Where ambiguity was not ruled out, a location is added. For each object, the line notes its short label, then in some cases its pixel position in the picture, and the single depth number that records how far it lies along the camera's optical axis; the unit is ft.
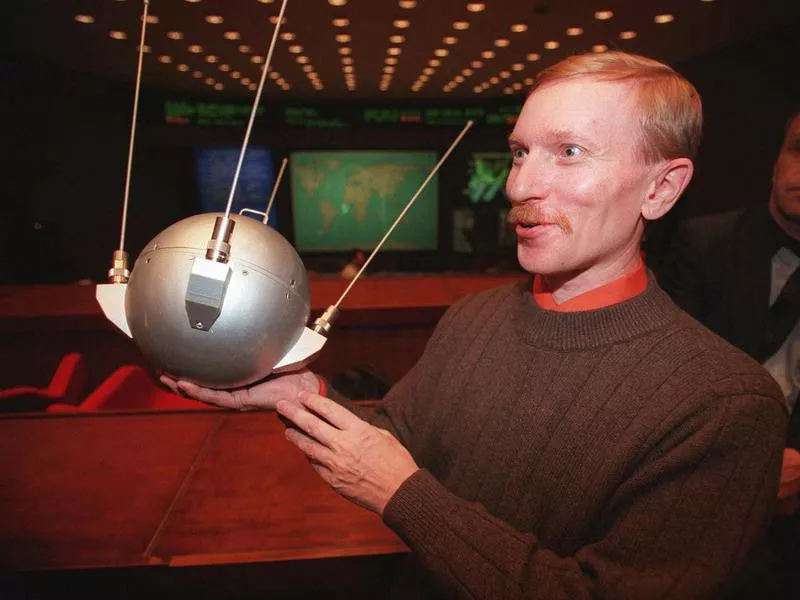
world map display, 32.76
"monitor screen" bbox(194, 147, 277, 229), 30.76
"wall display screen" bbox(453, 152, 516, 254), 32.17
